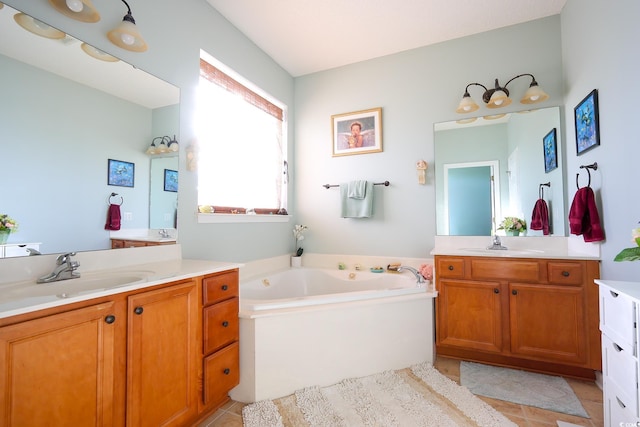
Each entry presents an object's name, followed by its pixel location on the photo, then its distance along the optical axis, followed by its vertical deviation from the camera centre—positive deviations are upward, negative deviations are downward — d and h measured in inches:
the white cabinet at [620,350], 41.4 -20.4
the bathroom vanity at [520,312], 77.1 -26.3
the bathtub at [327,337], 70.0 -30.5
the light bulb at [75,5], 52.6 +39.3
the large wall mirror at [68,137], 49.3 +16.5
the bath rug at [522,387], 68.6 -43.3
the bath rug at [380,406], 61.9 -42.4
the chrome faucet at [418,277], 92.6 -18.2
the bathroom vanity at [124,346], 35.6 -19.2
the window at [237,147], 91.2 +26.4
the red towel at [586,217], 72.0 +0.5
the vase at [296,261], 123.7 -17.2
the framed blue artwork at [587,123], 72.5 +25.2
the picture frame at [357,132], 117.5 +36.2
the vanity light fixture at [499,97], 91.3 +39.1
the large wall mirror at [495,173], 94.5 +16.0
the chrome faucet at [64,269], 51.2 -8.3
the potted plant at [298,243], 124.1 -9.8
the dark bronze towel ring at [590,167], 74.1 +13.4
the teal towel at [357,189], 115.7 +12.3
